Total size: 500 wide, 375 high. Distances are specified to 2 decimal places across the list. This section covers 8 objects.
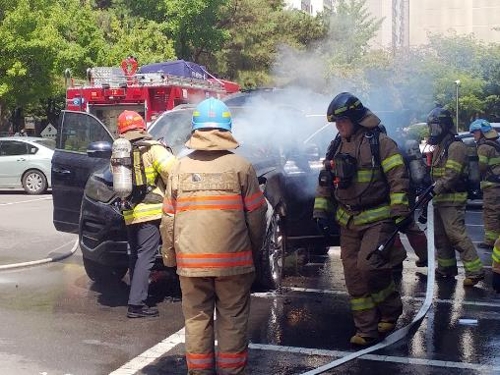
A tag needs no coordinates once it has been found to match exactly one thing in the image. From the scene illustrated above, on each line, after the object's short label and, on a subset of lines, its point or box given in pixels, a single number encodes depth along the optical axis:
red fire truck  14.37
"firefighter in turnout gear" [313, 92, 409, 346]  5.68
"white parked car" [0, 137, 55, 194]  18.38
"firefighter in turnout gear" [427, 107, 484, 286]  7.79
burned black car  7.19
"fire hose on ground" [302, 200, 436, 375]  5.22
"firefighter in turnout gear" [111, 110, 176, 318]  6.40
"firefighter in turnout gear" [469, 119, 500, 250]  9.18
